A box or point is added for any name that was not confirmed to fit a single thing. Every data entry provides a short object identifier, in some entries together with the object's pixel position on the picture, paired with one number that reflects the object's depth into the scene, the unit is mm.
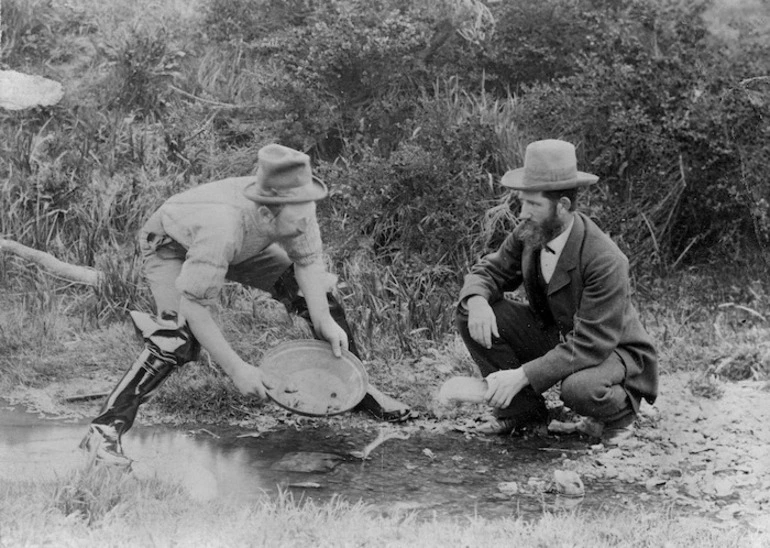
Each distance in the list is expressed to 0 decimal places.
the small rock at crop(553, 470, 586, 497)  4137
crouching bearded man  4371
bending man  4082
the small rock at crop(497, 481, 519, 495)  4184
